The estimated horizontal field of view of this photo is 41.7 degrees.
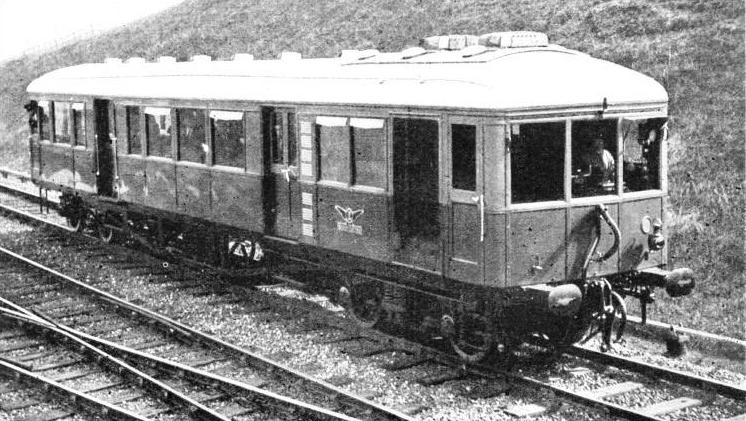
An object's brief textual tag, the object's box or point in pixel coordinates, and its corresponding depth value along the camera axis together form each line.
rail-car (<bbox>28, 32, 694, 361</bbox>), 9.54
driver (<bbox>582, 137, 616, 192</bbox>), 10.05
